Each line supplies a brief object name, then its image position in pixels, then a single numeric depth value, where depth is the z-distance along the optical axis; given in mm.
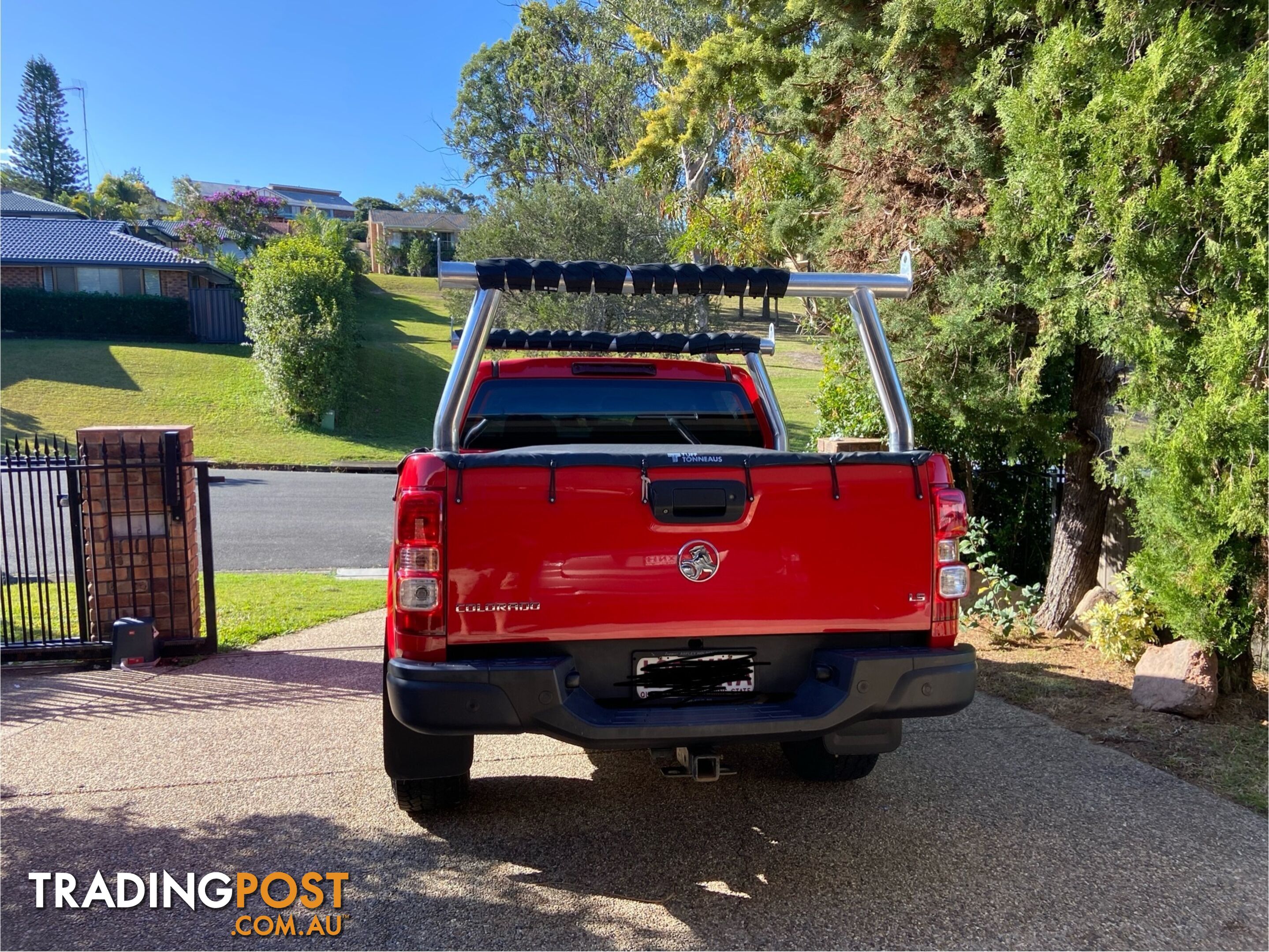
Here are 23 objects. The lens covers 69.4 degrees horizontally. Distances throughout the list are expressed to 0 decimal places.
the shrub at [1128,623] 5605
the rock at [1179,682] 4914
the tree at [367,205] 86312
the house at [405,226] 69312
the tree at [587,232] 23922
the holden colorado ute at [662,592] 3006
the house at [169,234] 48156
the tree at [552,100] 29484
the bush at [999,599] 6797
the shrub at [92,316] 31859
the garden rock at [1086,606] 6191
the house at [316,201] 115688
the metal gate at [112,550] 6129
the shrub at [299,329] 23375
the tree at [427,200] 80438
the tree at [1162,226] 4375
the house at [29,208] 51562
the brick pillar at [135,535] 6156
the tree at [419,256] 59625
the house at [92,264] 35719
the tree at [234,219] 48719
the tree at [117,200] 62750
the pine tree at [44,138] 71750
